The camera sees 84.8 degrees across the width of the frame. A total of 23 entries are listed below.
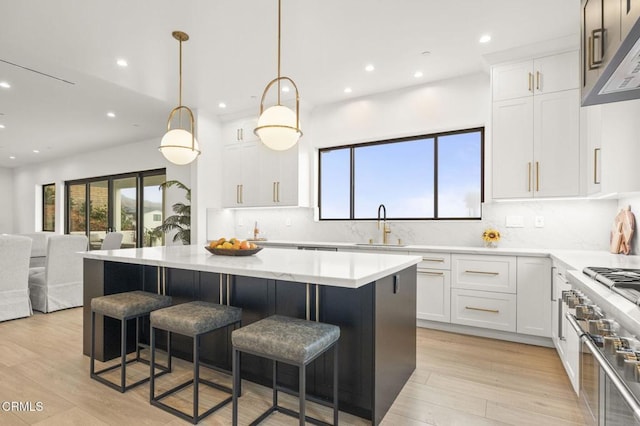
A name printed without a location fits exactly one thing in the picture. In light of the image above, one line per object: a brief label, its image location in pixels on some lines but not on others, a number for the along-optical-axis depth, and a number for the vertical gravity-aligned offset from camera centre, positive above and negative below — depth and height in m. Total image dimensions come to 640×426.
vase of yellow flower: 3.66 -0.27
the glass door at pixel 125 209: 7.42 +0.02
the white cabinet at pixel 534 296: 3.10 -0.75
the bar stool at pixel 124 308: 2.35 -0.68
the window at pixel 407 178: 4.09 +0.44
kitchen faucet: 4.38 -0.21
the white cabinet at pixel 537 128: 3.21 +0.80
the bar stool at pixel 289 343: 1.61 -0.64
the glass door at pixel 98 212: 8.06 -0.05
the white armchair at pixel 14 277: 3.95 -0.77
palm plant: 5.38 -0.18
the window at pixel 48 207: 9.30 +0.08
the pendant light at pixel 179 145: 3.08 +0.58
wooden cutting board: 2.76 -0.16
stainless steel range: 1.01 -0.48
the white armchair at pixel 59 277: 4.33 -0.86
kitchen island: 1.95 -0.60
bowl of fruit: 2.52 -0.27
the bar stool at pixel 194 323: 1.97 -0.66
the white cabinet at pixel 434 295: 3.56 -0.86
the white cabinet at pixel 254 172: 4.88 +0.57
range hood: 1.22 +0.57
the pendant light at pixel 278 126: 2.41 +0.58
